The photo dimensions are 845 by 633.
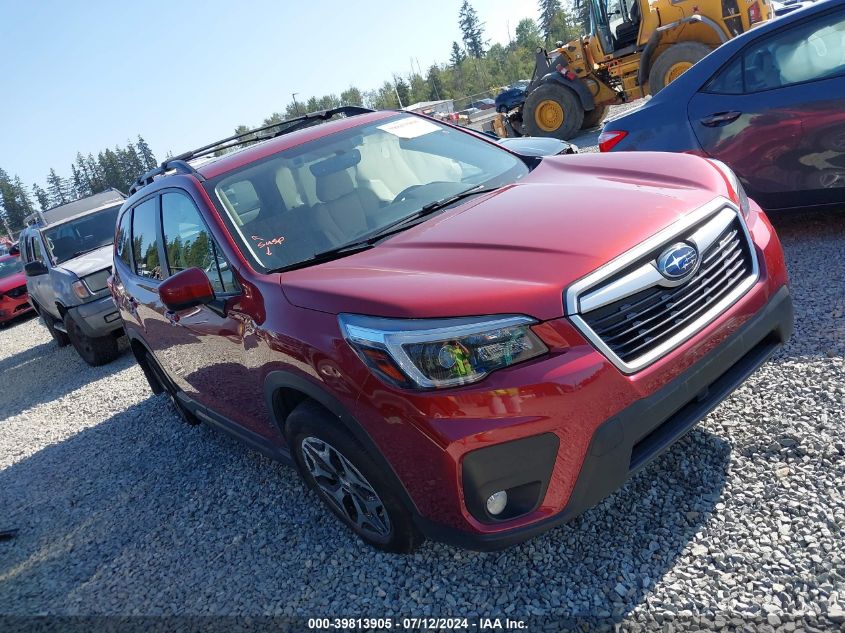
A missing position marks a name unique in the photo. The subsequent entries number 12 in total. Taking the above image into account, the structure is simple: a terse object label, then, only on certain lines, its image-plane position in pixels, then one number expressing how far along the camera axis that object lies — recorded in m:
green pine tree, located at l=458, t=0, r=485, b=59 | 123.31
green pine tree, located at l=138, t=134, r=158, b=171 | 138.95
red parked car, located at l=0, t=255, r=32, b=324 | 16.11
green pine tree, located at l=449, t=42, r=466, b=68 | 120.90
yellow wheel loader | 11.59
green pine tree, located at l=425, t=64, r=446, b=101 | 94.88
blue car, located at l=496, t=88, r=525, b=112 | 24.02
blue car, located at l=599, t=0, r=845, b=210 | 4.46
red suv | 2.17
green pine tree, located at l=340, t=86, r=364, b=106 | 112.64
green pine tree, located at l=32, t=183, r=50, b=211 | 145.38
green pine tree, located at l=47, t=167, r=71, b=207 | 155.88
